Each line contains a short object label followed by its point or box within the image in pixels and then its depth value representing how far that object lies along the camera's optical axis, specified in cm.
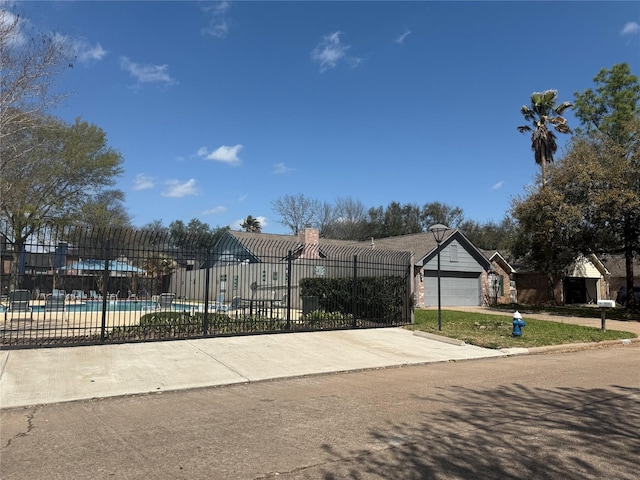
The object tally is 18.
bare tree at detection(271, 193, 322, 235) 5372
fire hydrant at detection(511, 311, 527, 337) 1352
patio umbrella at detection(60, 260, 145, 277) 1125
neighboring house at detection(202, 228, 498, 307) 2791
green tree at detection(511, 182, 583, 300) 2164
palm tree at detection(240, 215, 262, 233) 6268
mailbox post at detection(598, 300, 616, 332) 1514
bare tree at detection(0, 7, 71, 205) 1055
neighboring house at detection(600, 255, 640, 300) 4327
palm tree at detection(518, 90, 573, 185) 3609
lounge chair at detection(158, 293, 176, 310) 1690
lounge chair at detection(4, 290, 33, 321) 1307
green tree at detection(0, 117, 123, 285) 2417
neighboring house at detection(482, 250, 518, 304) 3219
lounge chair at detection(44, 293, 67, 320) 1515
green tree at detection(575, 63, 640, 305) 2031
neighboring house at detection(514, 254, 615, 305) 3484
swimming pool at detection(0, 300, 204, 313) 1783
